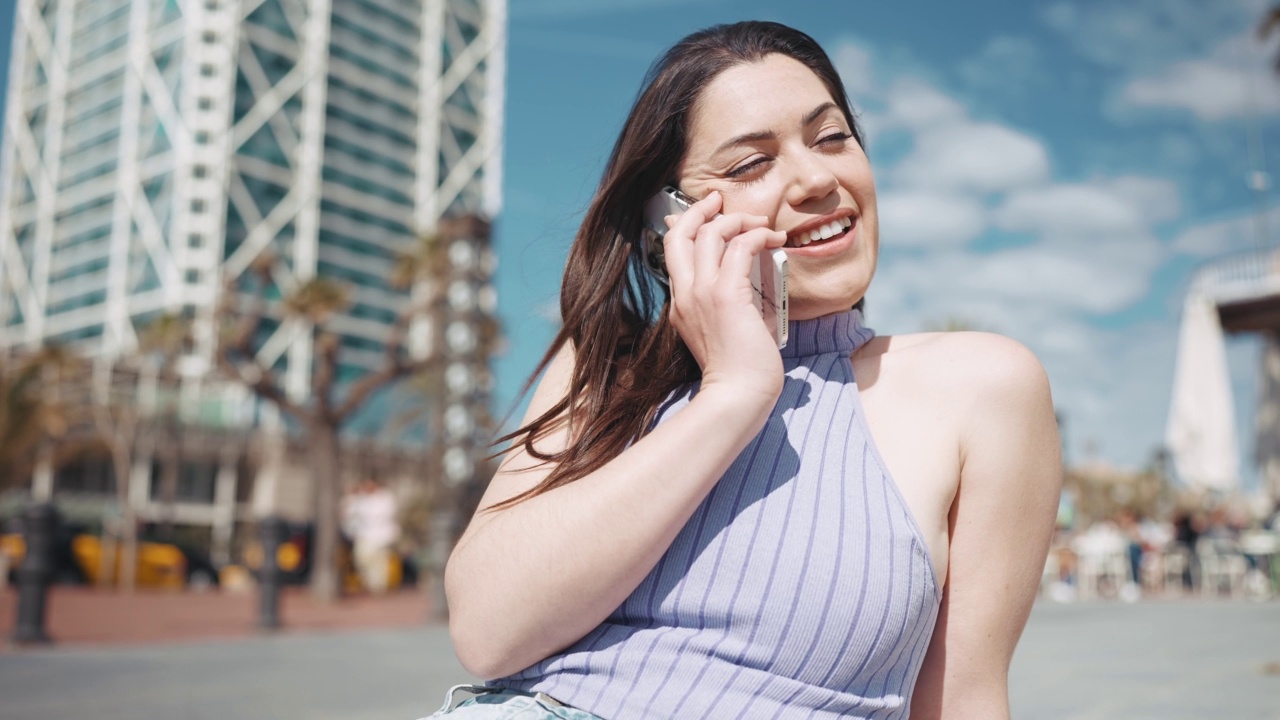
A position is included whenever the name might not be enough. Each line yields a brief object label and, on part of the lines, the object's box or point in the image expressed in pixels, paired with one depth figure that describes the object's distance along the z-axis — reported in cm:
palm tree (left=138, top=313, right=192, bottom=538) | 2895
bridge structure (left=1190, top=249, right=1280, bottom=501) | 2347
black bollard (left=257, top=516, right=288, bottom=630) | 1085
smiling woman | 116
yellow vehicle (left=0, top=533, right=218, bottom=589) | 2380
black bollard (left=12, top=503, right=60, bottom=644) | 861
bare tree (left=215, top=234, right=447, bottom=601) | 1766
